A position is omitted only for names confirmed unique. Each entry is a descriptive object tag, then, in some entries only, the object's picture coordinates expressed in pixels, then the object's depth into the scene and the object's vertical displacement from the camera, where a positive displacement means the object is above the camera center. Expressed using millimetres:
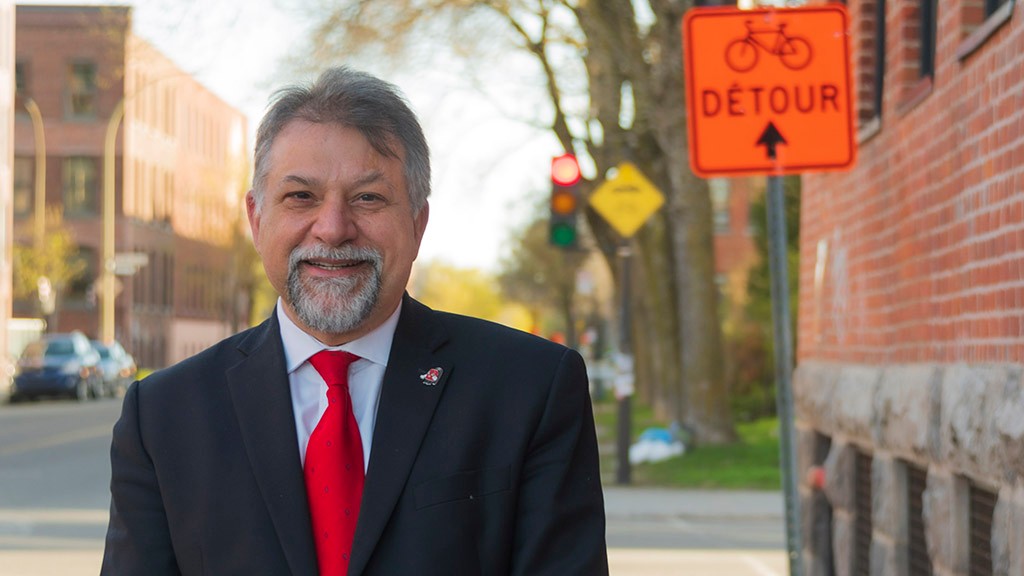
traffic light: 19672 +1645
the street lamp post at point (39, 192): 52531 +4937
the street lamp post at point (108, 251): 51625 +3137
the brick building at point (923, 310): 5539 +149
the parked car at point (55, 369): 43344 -139
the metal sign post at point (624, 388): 19688 -376
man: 3363 -129
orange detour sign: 6727 +952
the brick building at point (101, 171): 67438 +7331
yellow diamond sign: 19094 +1588
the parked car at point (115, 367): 48047 -151
